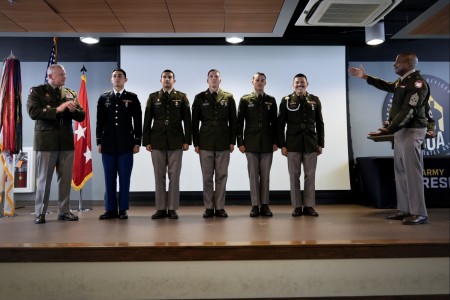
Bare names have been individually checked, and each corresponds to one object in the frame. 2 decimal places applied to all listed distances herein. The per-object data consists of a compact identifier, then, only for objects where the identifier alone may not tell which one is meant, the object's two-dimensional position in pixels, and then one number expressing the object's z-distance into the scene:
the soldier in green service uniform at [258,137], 3.62
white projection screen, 5.04
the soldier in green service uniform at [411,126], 2.91
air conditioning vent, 3.63
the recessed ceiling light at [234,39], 4.75
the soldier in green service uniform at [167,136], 3.50
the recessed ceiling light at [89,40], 4.80
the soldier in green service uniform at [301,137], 3.60
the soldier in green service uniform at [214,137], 3.57
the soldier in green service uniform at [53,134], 3.28
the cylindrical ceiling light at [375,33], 4.74
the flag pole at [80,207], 4.46
